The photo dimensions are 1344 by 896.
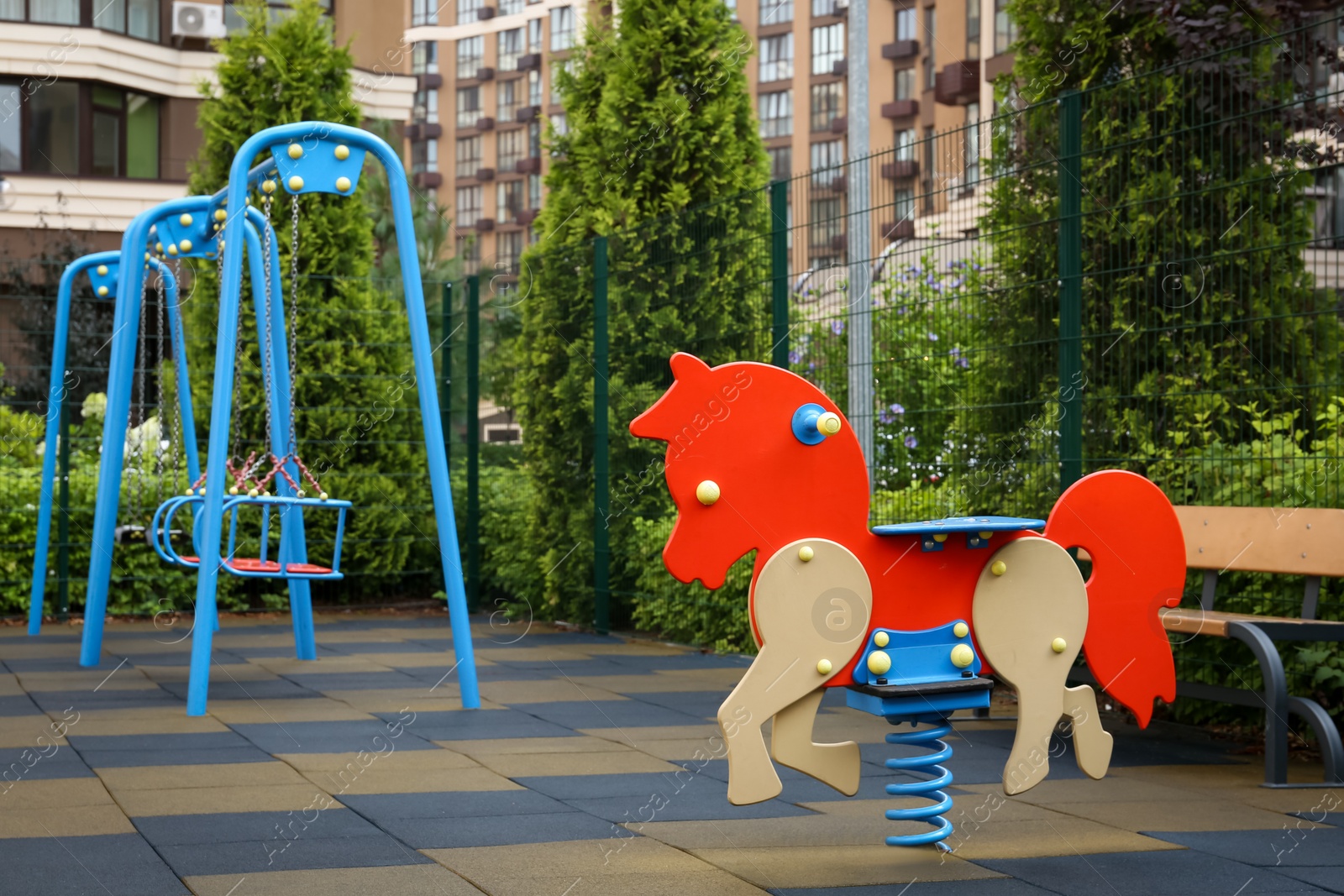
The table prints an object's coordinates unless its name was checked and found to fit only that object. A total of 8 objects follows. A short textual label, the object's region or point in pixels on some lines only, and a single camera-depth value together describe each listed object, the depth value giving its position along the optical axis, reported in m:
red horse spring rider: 3.94
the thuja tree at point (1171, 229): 5.83
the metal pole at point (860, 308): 7.91
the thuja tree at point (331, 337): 12.15
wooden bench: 5.05
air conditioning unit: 28.16
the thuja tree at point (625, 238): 9.93
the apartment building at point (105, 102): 28.30
